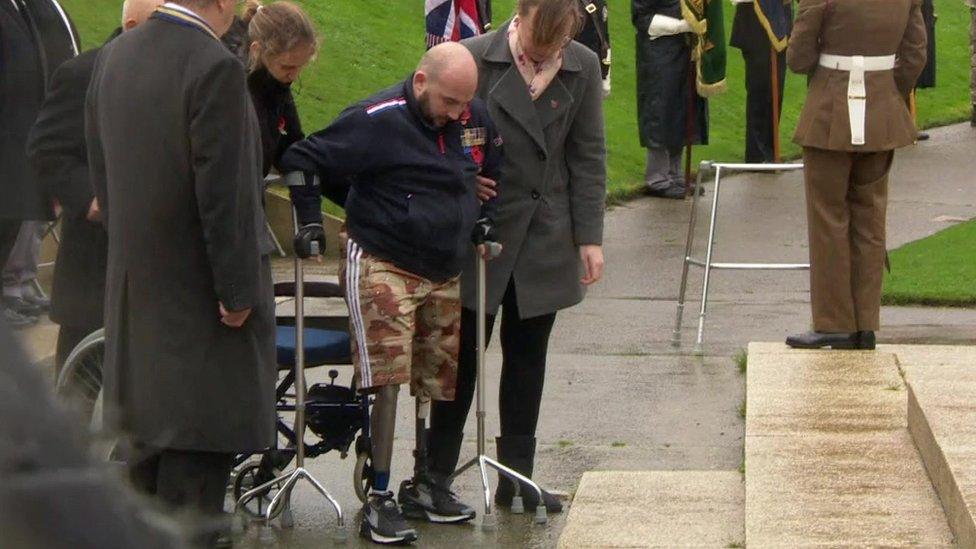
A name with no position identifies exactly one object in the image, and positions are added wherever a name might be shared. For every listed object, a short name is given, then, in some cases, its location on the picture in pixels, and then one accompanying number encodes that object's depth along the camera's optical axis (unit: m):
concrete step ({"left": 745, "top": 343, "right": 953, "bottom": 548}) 10.72
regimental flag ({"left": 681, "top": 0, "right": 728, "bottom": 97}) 25.70
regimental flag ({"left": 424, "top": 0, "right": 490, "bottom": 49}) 20.17
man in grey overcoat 9.33
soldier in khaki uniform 15.54
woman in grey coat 12.21
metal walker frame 17.61
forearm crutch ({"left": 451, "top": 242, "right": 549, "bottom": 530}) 11.96
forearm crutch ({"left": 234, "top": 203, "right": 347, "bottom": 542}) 11.45
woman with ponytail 11.11
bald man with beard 11.37
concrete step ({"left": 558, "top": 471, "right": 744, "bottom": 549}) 11.43
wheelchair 11.94
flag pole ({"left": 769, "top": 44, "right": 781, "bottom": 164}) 28.12
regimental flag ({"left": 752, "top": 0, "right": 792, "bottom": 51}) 28.11
